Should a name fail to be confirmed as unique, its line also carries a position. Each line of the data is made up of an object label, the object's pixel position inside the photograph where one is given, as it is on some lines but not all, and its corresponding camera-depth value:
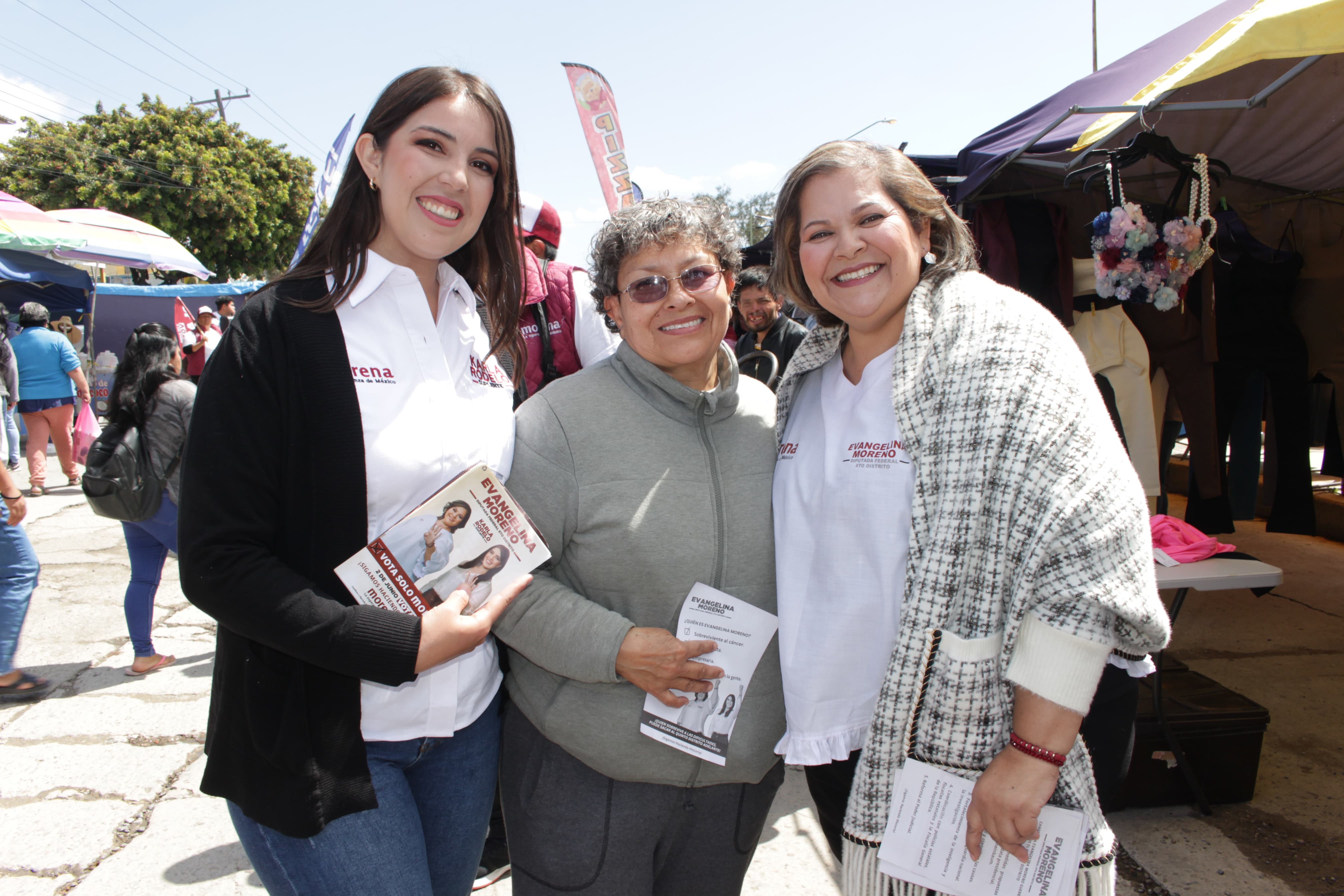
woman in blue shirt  8.67
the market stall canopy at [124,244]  13.03
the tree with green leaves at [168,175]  23.91
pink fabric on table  3.22
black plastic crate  3.03
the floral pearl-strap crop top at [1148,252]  3.63
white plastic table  2.98
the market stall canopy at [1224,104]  2.45
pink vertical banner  7.82
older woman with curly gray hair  1.54
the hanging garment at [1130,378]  4.33
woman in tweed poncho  1.26
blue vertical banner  4.48
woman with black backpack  4.23
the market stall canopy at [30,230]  10.71
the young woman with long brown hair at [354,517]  1.24
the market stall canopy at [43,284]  12.43
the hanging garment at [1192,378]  4.42
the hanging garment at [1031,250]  4.40
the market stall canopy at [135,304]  16.53
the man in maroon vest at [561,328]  2.72
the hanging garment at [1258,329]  4.56
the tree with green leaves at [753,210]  47.57
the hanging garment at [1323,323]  4.58
